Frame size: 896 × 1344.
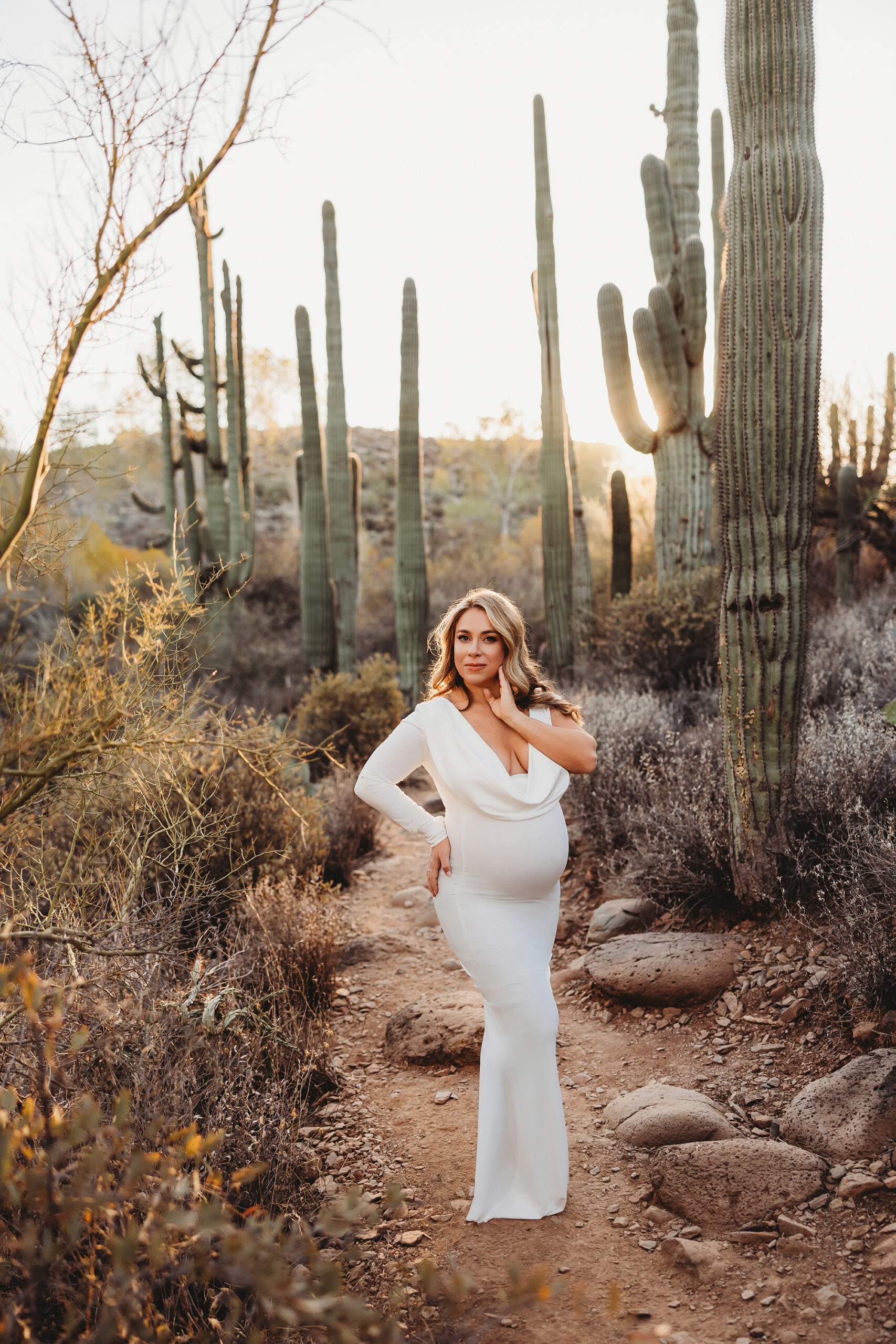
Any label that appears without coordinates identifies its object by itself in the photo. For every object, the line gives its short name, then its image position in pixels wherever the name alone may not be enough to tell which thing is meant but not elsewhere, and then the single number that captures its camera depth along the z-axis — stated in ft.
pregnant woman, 8.88
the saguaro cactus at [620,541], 37.27
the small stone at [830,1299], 7.23
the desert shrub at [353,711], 29.55
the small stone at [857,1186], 8.51
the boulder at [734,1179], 8.68
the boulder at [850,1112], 9.08
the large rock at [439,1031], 12.76
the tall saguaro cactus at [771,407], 13.74
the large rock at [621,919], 15.70
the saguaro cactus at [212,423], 38.63
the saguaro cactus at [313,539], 37.50
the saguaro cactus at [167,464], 44.93
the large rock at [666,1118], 9.87
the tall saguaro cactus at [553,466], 32.78
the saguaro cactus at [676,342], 28.22
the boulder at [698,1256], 7.94
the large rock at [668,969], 13.12
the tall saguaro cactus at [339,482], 37.17
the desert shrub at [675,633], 27.09
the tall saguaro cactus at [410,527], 35.86
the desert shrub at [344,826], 20.68
